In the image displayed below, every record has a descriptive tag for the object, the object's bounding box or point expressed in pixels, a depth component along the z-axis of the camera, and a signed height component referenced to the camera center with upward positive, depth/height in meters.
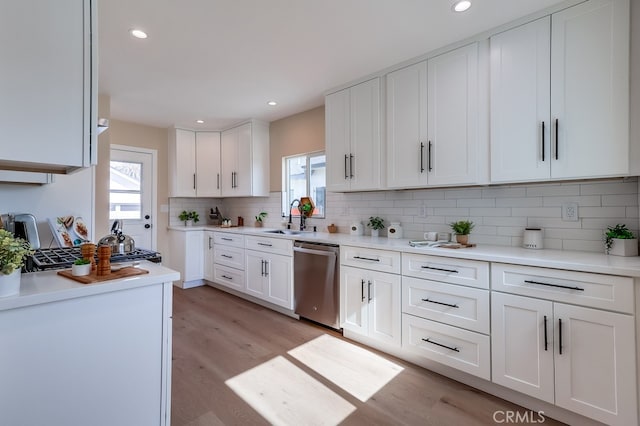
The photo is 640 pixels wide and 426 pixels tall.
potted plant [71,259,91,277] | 1.35 -0.24
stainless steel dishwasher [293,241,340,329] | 2.91 -0.67
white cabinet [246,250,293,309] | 3.37 -0.73
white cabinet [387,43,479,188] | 2.33 +0.74
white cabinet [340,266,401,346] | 2.46 -0.76
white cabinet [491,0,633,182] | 1.79 +0.73
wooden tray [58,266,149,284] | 1.28 -0.27
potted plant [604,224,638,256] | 1.85 -0.17
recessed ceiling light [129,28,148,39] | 2.22 +1.30
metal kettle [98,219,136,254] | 1.85 -0.18
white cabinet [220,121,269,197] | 4.43 +0.77
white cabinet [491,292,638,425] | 1.56 -0.78
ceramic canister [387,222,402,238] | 3.02 -0.17
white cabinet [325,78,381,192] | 2.91 +0.74
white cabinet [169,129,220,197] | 4.80 +0.77
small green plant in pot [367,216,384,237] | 3.19 -0.12
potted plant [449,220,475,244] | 2.48 -0.14
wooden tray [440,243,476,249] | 2.37 -0.25
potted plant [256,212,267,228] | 4.61 -0.07
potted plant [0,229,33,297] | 1.06 -0.16
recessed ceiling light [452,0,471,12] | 1.91 +1.29
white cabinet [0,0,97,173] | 1.09 +0.48
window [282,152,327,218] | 3.94 +0.44
